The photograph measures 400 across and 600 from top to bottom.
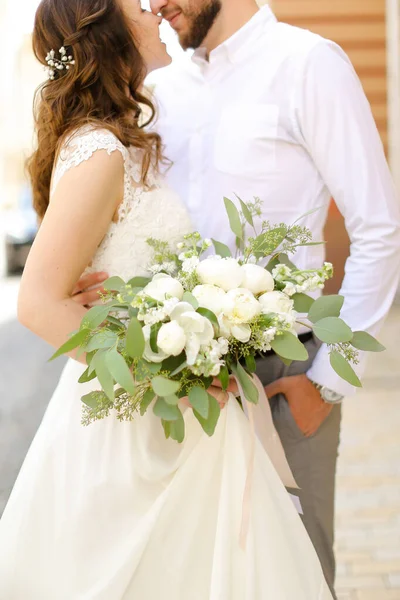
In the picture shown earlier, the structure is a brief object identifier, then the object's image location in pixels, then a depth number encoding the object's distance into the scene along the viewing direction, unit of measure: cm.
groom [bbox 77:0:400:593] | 286
